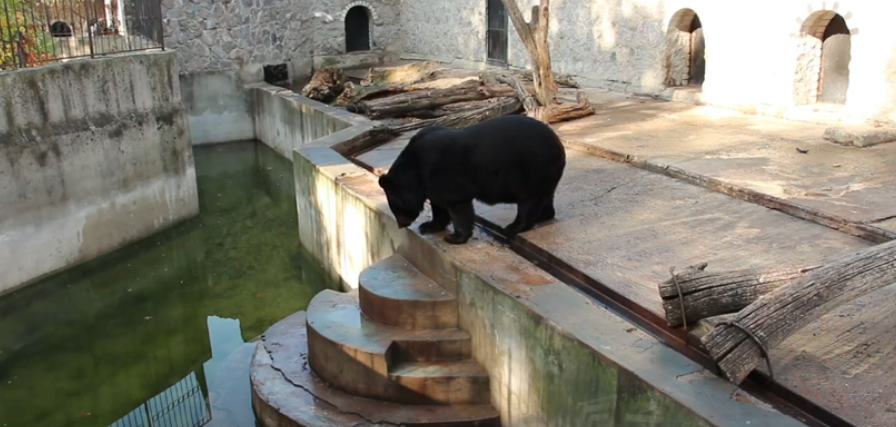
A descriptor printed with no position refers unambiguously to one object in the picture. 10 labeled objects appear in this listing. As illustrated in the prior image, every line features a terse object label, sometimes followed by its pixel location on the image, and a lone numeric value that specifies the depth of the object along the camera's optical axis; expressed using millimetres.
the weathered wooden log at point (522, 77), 12609
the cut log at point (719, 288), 3646
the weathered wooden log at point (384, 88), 12766
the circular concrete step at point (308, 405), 4887
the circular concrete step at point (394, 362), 4953
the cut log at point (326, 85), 14391
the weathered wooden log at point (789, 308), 3264
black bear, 5145
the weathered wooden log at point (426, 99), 11609
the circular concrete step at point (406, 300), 5195
